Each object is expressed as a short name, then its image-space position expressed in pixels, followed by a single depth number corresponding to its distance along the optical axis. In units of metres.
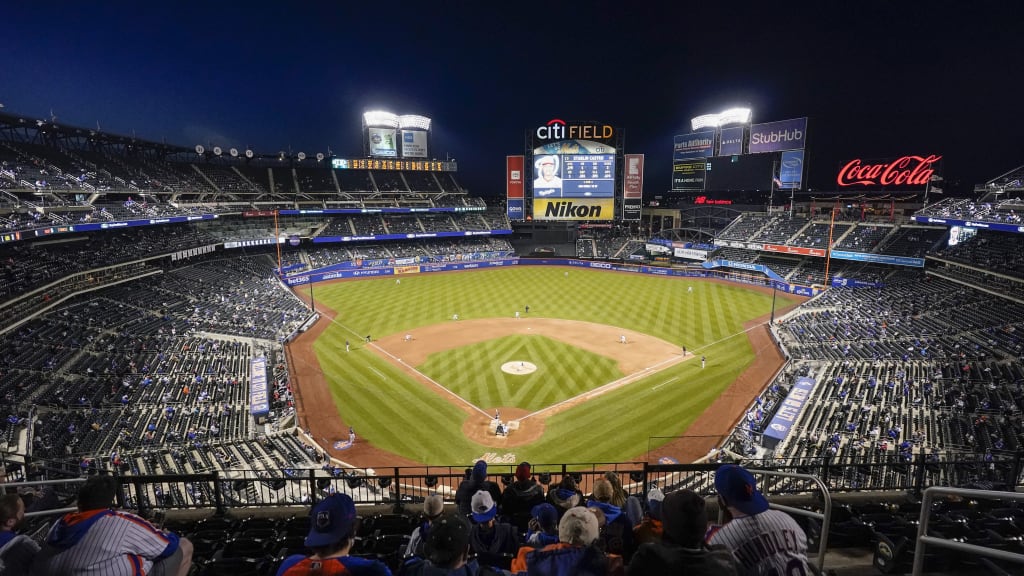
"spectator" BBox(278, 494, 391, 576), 3.18
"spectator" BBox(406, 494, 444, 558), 5.09
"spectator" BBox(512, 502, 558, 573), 5.51
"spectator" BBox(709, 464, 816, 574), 3.63
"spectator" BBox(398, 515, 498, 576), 3.53
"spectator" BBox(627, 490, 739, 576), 2.92
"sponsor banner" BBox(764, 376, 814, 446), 19.02
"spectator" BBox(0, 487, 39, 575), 3.94
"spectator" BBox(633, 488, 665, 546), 4.72
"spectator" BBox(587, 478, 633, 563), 4.79
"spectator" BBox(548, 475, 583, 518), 6.81
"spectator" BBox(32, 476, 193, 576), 3.51
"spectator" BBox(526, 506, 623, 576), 3.67
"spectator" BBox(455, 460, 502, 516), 6.73
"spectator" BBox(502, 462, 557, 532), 7.51
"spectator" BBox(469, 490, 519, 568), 5.38
